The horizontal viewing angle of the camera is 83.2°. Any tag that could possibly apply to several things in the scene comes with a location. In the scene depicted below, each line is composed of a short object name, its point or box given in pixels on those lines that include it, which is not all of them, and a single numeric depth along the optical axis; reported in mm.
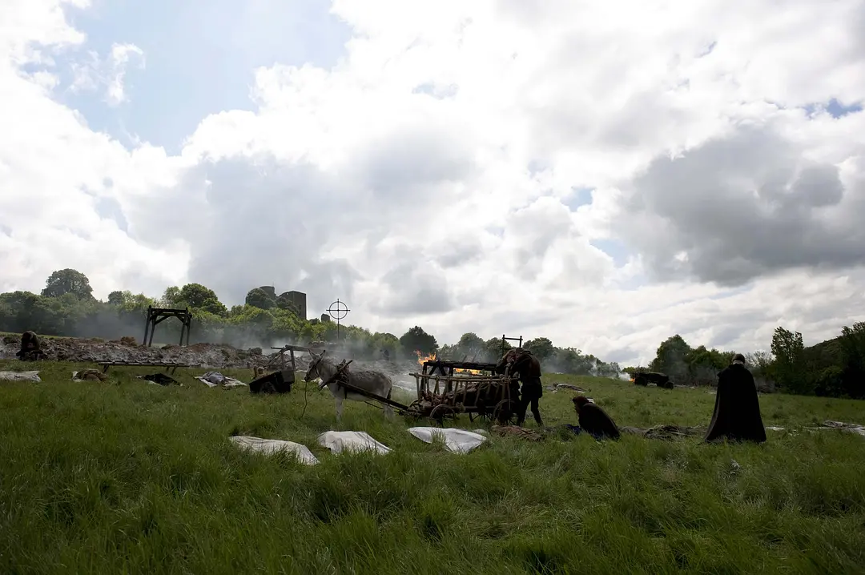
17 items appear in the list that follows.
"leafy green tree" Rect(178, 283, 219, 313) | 84438
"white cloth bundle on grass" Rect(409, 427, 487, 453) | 7791
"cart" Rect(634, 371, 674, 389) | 32688
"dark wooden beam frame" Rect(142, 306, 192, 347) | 29442
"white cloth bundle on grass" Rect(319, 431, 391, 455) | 7316
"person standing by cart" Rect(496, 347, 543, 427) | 11461
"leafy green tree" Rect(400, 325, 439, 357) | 75269
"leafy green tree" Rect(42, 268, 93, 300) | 71500
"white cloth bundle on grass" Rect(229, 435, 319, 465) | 6280
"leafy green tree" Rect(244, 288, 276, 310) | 93312
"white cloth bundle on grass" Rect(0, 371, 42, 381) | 13730
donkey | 11664
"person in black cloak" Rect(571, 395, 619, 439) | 8883
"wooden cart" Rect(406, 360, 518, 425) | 10938
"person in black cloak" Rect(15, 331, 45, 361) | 22078
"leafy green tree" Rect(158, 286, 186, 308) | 84500
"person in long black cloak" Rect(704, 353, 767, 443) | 8578
